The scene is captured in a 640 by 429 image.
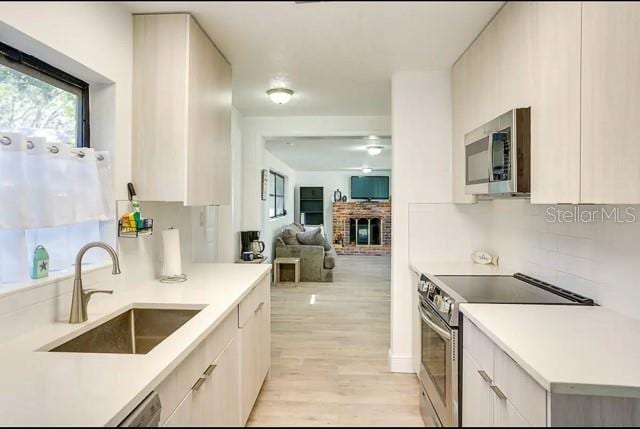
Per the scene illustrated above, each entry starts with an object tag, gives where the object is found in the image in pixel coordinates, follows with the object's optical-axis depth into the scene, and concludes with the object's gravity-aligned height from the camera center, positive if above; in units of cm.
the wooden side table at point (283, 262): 629 -87
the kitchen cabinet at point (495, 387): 68 -49
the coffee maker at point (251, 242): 458 -39
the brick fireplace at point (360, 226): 1027 -46
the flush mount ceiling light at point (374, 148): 602 +88
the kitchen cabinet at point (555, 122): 135 +30
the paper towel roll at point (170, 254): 221 -25
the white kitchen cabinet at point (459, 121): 256 +56
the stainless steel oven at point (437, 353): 185 -73
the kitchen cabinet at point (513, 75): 170 +59
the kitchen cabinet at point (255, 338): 202 -73
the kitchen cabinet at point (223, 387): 73 -59
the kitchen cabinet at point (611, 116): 111 +26
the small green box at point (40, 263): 144 -19
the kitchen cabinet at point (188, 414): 67 -35
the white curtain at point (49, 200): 133 +3
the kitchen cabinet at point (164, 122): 195 +41
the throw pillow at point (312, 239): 687 -52
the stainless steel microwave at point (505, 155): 172 +24
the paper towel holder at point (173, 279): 220 -38
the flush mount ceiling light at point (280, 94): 327 +90
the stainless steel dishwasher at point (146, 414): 89 -46
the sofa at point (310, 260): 649 -82
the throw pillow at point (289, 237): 681 -48
